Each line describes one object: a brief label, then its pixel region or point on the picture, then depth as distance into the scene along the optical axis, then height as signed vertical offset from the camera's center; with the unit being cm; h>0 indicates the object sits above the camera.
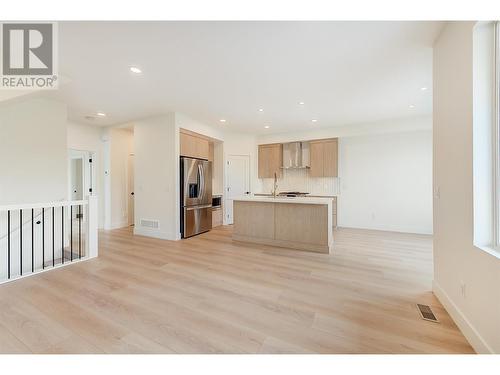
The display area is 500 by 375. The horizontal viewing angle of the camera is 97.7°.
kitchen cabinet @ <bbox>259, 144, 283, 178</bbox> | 668 +85
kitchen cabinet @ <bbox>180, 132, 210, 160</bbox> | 489 +99
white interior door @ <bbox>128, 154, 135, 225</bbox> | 624 -4
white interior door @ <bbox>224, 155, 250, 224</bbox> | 650 +26
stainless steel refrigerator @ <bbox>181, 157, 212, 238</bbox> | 479 -21
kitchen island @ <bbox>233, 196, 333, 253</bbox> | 379 -66
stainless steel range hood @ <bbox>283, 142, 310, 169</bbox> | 654 +97
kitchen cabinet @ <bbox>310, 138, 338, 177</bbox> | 592 +81
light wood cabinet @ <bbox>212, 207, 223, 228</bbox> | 604 -84
